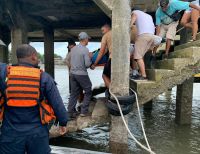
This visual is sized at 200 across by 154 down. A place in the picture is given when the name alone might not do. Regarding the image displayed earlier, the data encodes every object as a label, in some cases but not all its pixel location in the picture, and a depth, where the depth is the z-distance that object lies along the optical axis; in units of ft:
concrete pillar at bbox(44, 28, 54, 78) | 36.47
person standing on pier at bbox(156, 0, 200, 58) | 19.30
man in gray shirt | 18.93
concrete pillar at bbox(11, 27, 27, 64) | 24.20
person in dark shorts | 18.33
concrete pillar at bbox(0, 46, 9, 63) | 38.20
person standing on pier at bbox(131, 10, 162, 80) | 18.10
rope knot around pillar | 16.22
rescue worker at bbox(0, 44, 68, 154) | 9.16
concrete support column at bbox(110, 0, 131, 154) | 16.39
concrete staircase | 17.46
